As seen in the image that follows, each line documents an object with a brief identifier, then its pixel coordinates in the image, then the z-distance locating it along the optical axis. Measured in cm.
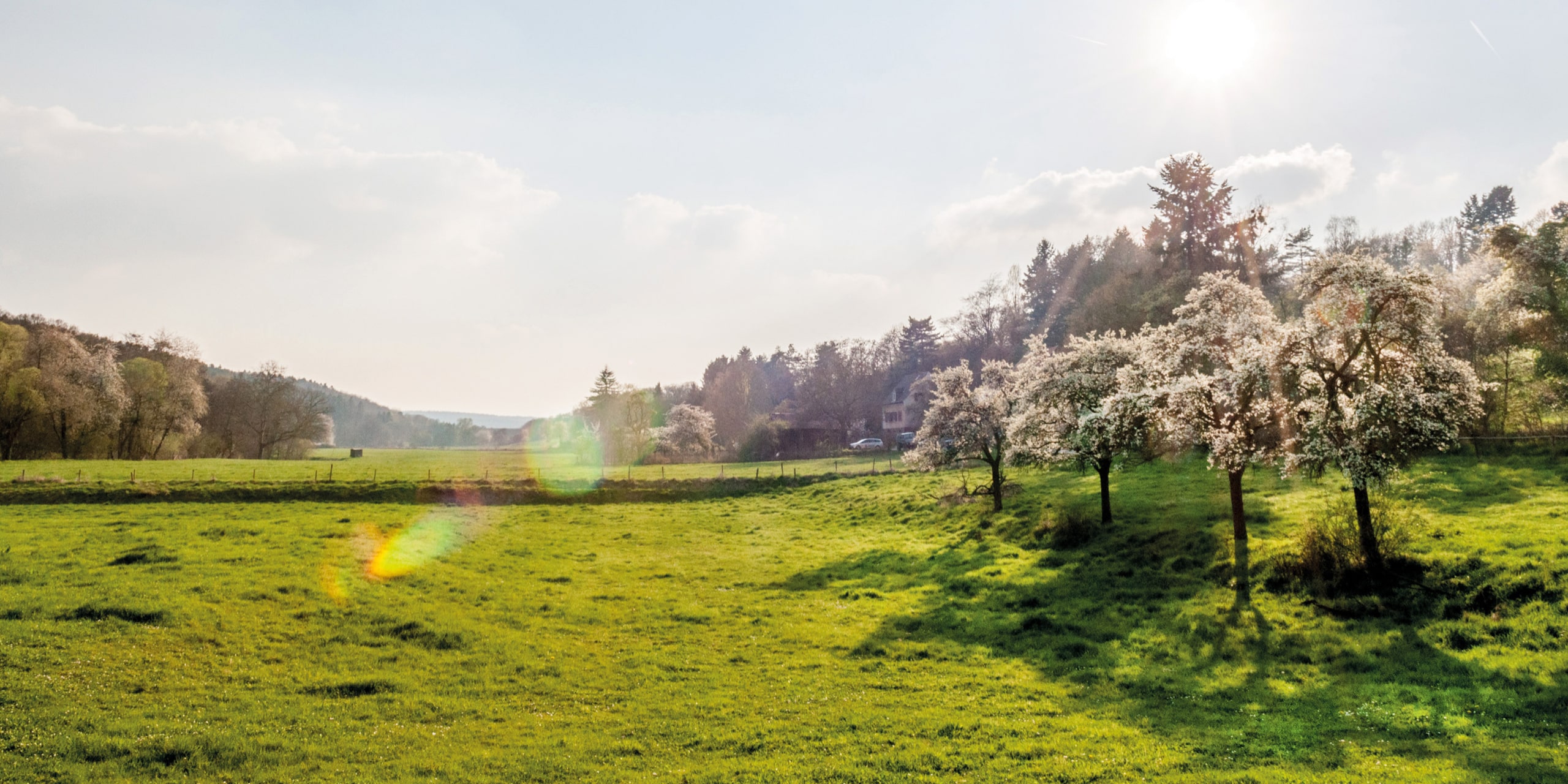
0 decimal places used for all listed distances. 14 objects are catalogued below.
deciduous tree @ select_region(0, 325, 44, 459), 6222
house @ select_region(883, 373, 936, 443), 9975
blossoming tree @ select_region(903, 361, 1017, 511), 3653
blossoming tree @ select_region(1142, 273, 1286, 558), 2161
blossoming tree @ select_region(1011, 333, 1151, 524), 2827
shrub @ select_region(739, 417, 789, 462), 9394
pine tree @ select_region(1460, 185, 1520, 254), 9250
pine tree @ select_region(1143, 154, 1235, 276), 6059
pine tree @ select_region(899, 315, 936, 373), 11825
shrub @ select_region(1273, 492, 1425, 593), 1994
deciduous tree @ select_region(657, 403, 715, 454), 9350
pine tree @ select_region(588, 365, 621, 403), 10138
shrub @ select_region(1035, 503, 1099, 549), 2917
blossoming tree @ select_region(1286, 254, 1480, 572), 1872
